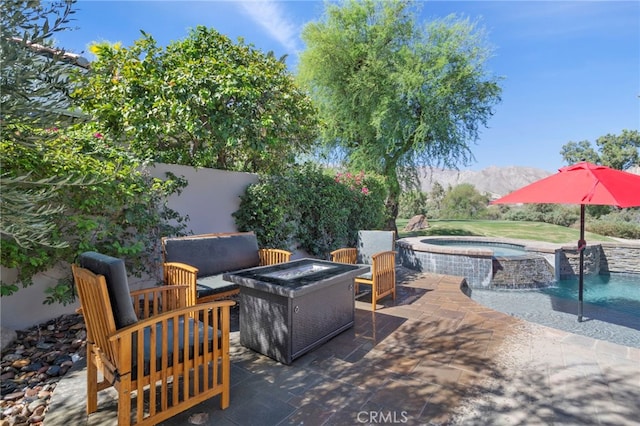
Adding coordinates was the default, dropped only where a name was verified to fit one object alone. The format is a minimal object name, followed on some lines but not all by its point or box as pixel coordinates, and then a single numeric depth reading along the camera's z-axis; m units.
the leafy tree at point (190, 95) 4.85
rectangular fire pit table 2.98
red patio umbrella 3.67
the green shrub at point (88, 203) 3.11
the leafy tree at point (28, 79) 2.19
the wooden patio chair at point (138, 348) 1.89
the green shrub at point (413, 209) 22.48
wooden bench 3.74
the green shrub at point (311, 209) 6.30
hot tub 6.95
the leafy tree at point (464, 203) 24.92
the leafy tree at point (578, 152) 28.86
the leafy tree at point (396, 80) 11.75
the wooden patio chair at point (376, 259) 4.73
